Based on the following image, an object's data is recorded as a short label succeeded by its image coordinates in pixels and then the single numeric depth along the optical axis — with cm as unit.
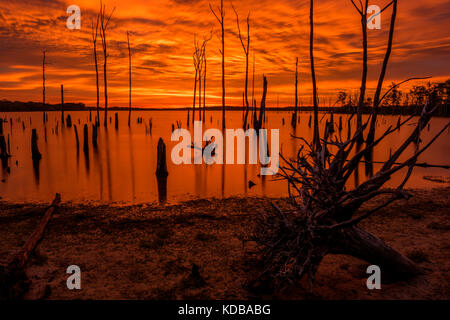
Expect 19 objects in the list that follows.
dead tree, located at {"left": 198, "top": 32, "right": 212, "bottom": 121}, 3755
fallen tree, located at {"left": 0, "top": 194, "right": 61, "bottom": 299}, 364
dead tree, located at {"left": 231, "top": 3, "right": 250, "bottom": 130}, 2995
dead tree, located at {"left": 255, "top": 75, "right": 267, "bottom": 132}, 1995
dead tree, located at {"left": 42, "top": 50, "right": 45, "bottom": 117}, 4228
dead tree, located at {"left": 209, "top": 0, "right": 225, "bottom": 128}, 2844
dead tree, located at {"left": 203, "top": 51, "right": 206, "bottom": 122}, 4113
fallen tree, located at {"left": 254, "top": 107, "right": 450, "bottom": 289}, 357
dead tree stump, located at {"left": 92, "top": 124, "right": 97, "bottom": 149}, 2537
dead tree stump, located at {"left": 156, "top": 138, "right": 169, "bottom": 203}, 1266
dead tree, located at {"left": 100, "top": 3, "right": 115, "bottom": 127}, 3618
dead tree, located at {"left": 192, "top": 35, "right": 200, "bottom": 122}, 3873
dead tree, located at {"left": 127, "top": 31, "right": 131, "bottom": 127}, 4311
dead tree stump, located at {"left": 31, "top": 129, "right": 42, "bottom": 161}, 1812
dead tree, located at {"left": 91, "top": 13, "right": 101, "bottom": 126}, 3631
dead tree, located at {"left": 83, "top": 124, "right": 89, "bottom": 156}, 2076
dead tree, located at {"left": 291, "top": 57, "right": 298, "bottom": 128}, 3631
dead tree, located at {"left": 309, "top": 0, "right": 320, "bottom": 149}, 1520
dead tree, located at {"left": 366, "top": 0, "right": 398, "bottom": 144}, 1043
